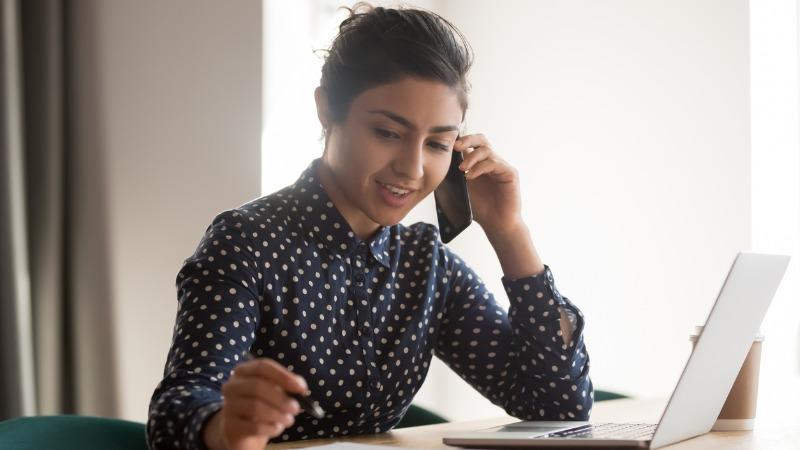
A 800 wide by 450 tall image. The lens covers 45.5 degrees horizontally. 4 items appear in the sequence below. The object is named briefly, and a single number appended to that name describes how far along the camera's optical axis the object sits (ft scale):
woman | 4.46
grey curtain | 8.51
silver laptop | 3.44
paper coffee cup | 4.33
